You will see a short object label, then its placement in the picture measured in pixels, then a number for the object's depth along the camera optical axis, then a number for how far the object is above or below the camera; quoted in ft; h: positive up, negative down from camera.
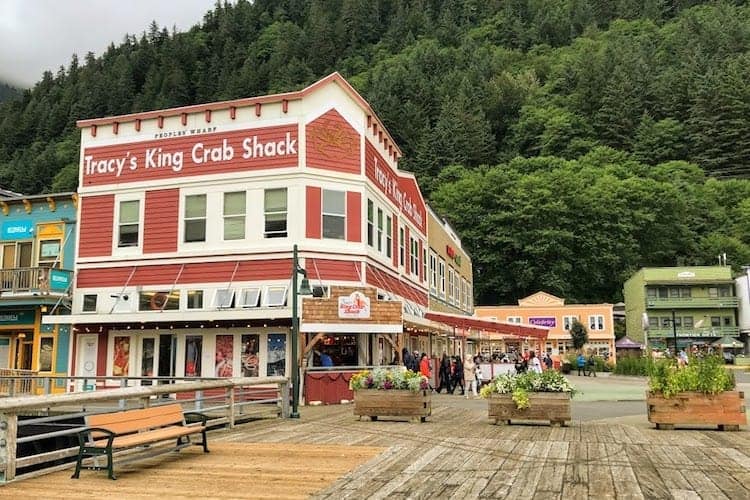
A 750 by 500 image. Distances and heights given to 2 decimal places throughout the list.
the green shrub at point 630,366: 128.16 -3.20
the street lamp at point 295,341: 49.57 +0.79
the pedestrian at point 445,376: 83.30 -3.00
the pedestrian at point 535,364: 83.68 -1.68
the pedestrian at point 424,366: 70.33 -1.52
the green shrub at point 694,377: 40.19 -1.63
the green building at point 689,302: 226.38 +15.17
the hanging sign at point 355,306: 66.49 +4.34
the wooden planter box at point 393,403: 45.96 -3.42
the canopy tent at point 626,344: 178.50 +1.34
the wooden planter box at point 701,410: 40.14 -3.51
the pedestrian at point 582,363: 140.36 -2.68
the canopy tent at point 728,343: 186.71 +1.50
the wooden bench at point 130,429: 25.77 -3.04
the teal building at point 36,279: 75.46 +8.09
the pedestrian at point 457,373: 82.79 -2.65
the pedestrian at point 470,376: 75.41 -2.80
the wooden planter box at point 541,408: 42.86 -3.57
